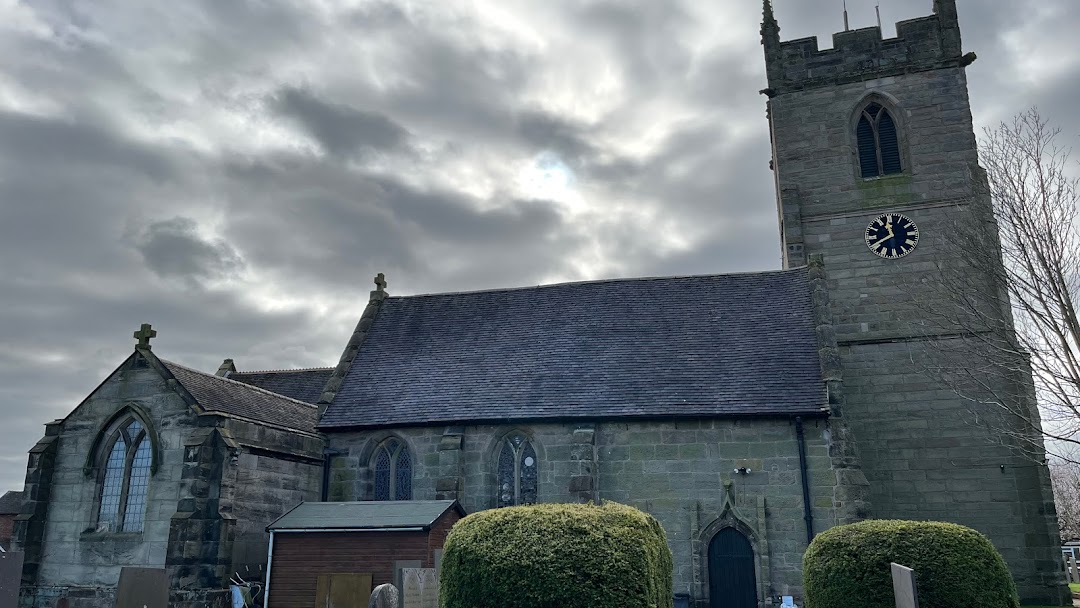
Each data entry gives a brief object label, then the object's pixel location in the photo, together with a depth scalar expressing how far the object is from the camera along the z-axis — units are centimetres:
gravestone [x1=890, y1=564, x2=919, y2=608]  1091
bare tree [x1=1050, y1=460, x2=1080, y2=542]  5266
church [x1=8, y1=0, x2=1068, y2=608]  2045
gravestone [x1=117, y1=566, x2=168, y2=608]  1148
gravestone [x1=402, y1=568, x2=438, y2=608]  1446
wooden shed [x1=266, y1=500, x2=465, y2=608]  1858
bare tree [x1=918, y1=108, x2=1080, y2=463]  1661
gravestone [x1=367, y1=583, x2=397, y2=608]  1227
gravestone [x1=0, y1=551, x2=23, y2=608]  1112
